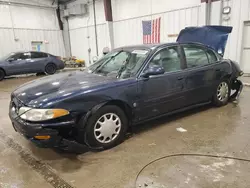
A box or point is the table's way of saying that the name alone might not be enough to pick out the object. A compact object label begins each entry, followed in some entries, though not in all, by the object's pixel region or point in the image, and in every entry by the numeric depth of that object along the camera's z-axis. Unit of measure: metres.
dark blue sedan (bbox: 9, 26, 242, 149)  2.24
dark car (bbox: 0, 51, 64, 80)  9.47
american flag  9.42
